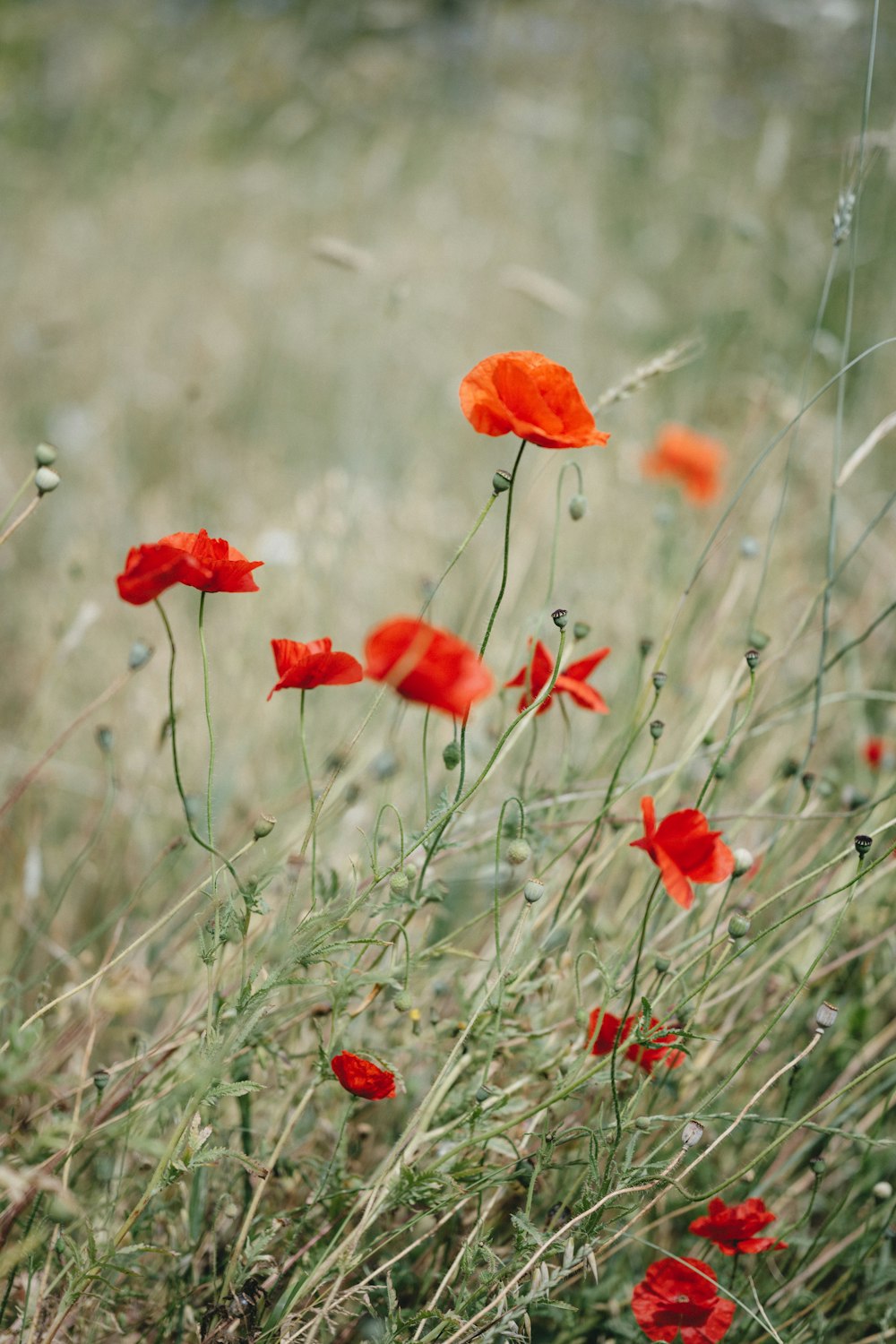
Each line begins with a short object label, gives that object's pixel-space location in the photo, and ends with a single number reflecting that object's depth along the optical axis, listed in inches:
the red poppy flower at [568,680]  73.3
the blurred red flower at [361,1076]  70.5
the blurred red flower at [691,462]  97.4
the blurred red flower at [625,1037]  71.8
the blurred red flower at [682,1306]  71.5
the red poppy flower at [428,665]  71.9
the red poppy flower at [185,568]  70.0
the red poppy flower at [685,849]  71.0
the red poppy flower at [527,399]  71.1
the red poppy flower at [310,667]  70.7
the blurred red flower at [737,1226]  71.8
